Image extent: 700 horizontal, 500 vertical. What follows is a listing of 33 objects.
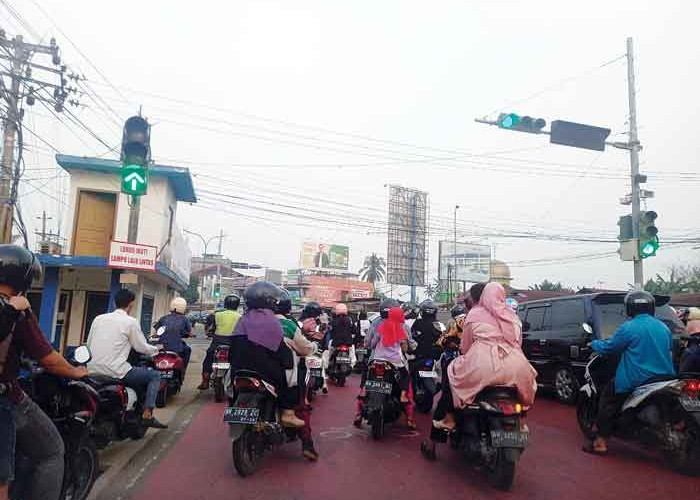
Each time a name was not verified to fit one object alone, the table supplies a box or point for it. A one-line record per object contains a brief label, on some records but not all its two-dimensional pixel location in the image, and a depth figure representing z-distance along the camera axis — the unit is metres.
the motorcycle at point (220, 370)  8.42
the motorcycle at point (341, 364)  10.94
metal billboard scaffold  47.44
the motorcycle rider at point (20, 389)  2.66
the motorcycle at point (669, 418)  4.78
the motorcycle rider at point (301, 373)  5.04
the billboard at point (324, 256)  55.28
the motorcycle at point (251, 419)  4.40
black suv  8.24
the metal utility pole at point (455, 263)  42.17
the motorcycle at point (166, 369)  7.63
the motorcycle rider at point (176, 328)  8.30
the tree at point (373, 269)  68.06
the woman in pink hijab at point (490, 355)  4.42
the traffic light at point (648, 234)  10.01
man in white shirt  5.13
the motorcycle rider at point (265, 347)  4.65
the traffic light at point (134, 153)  7.57
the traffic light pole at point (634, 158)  10.30
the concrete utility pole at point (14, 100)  12.95
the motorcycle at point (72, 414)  3.46
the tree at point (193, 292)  60.22
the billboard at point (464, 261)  42.38
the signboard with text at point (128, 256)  10.27
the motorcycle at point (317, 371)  7.84
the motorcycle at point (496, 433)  4.18
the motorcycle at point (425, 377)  7.27
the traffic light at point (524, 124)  9.61
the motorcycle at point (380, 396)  5.85
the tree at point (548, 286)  51.17
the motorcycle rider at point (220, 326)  8.87
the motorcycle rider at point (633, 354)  5.12
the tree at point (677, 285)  36.01
